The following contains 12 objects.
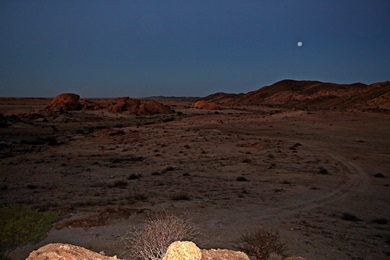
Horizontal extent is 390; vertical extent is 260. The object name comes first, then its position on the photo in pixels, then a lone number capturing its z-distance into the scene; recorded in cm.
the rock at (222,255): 505
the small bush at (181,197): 1119
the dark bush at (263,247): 642
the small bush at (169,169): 1709
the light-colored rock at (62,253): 429
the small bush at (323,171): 1600
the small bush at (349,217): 943
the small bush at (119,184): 1338
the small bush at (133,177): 1505
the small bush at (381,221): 923
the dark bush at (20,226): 577
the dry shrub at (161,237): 533
